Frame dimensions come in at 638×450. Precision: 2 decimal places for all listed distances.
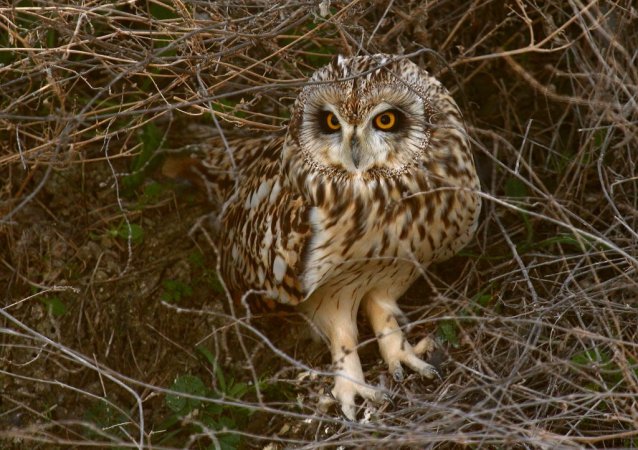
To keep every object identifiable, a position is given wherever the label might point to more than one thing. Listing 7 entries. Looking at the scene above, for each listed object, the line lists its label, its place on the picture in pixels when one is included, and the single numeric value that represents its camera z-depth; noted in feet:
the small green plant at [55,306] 24.62
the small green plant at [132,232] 25.85
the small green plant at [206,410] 21.85
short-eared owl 19.71
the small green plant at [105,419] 22.91
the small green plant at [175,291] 25.50
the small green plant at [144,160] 25.62
